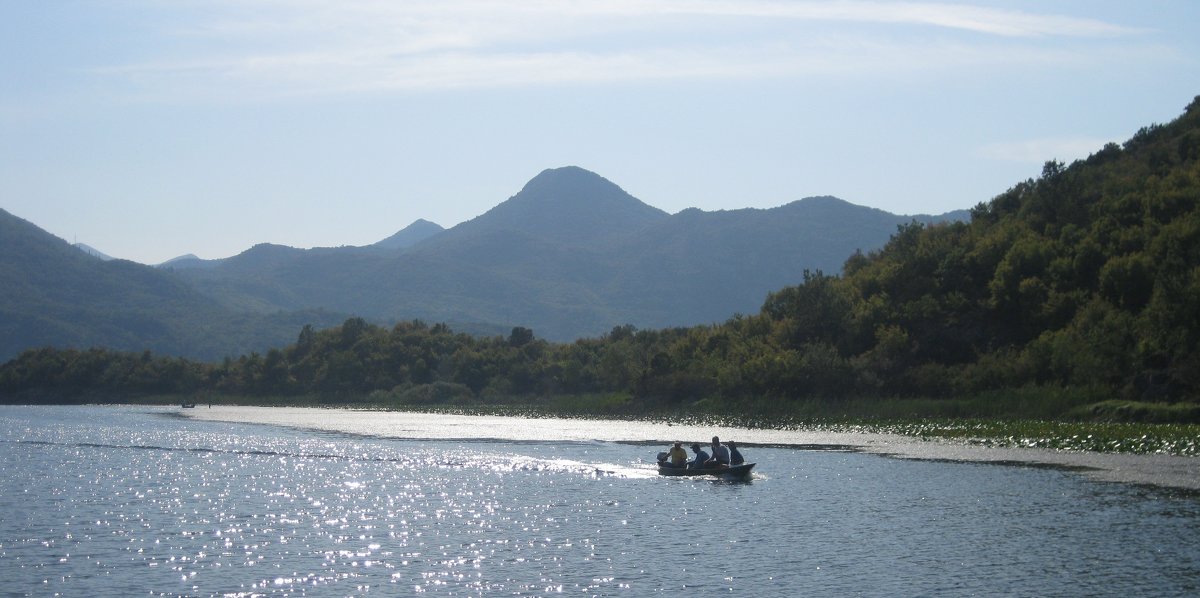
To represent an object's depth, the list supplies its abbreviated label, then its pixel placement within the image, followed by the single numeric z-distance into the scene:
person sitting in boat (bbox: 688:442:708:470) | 55.28
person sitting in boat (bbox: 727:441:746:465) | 55.25
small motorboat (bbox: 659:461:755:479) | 53.59
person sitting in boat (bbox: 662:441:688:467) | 56.31
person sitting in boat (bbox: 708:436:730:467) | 54.72
